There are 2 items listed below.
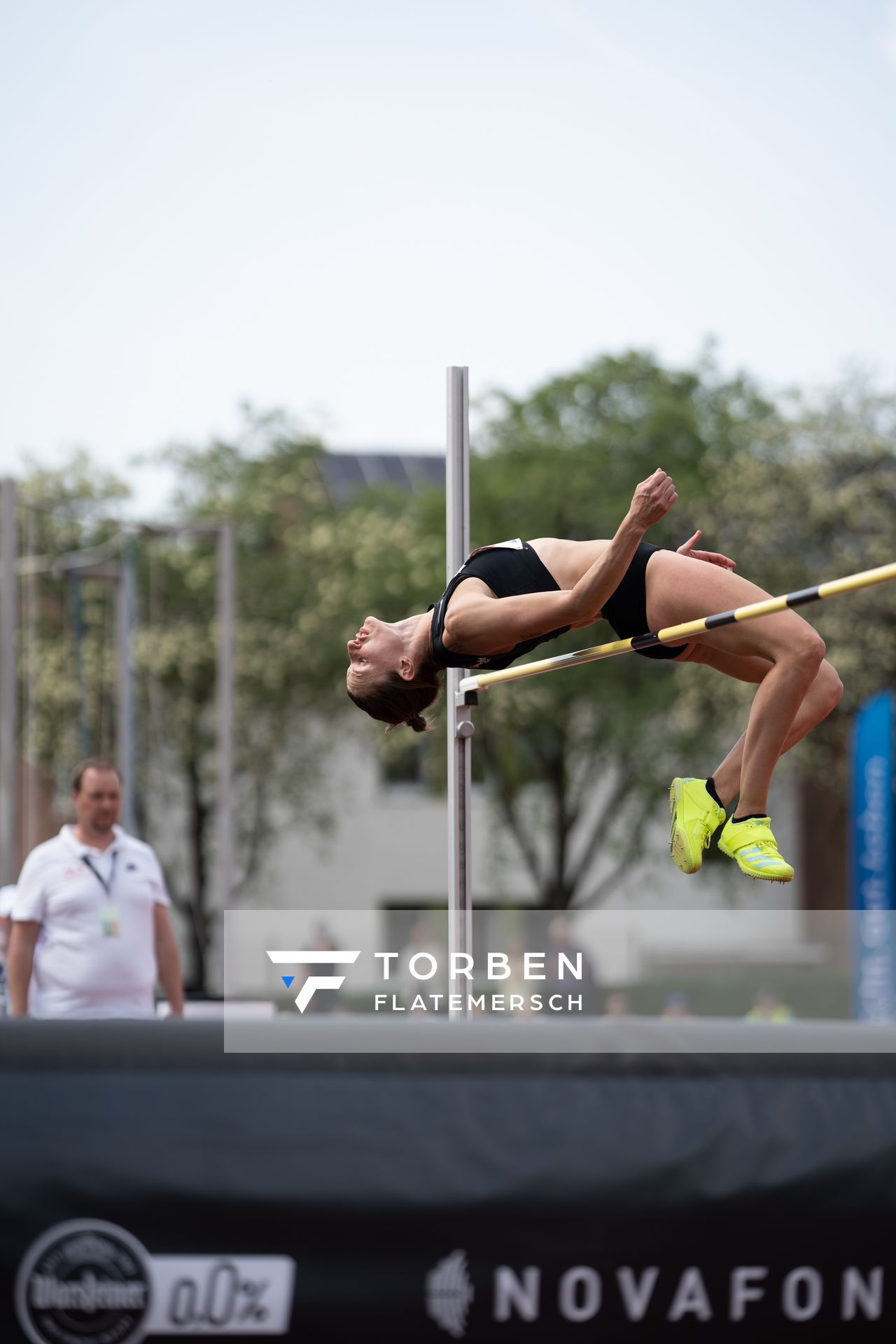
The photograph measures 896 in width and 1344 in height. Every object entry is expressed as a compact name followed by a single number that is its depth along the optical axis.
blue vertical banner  33.09
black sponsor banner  7.46
